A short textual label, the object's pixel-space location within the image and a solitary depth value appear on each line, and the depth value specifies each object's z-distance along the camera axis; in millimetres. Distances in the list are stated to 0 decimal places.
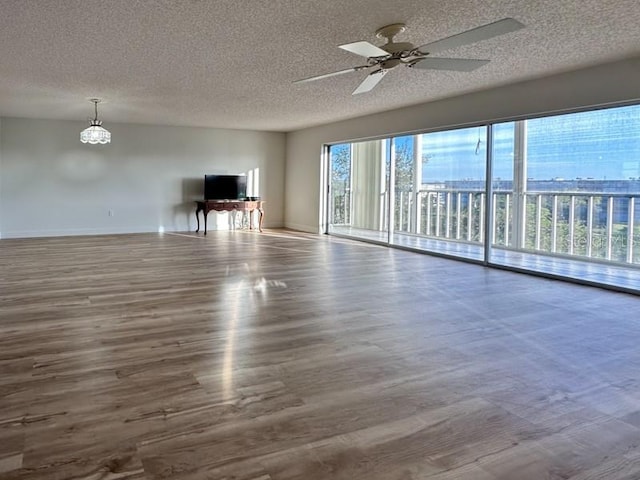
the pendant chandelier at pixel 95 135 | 7348
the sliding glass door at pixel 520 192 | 5977
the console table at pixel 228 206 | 9930
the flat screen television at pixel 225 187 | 10211
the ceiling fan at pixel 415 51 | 3105
